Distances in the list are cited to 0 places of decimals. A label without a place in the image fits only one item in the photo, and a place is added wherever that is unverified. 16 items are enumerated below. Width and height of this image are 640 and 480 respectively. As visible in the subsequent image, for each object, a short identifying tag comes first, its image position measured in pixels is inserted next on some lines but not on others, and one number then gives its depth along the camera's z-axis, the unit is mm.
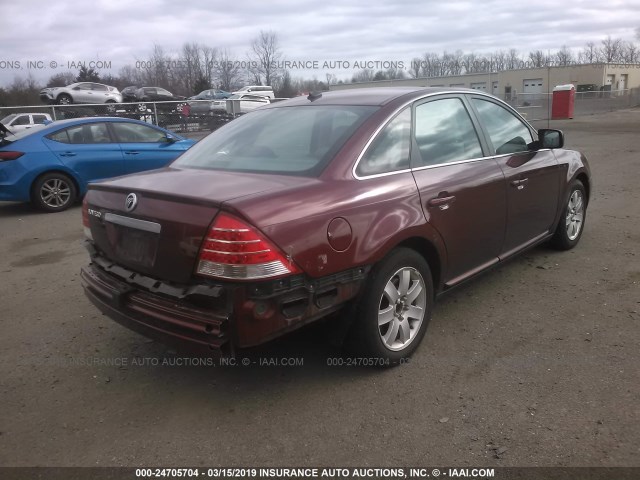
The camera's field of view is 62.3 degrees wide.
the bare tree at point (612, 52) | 93625
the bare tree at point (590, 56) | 95250
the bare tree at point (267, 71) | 60834
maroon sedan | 2564
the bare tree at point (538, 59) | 85825
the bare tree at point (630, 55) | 88438
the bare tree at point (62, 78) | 54056
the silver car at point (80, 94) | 27812
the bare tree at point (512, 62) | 89094
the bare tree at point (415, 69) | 71188
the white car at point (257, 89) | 38141
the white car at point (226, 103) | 20522
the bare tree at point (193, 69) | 59334
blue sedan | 7848
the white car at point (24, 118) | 18203
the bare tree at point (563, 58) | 88875
